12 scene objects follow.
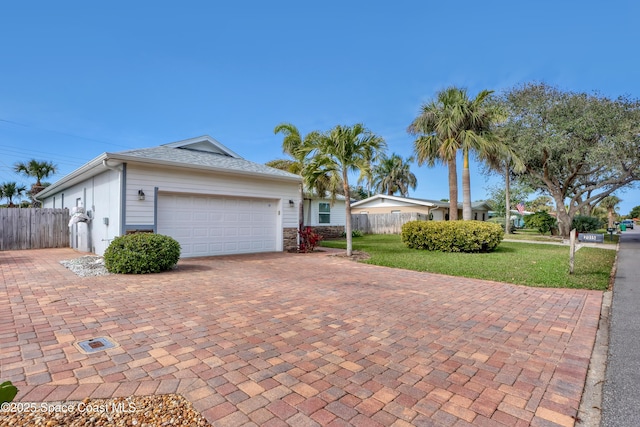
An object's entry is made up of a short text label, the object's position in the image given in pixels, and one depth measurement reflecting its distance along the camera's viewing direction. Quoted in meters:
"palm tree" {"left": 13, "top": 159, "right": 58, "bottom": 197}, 24.91
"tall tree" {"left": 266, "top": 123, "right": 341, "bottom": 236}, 15.65
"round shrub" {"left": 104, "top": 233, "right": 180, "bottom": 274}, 7.20
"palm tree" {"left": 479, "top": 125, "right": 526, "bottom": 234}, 13.68
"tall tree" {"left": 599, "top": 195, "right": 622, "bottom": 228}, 40.25
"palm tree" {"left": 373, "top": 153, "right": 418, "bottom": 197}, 35.97
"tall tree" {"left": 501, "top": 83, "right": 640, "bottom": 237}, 17.03
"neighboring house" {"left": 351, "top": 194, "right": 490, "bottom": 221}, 25.25
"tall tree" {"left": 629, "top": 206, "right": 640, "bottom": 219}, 67.38
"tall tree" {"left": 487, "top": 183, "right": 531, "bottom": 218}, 29.95
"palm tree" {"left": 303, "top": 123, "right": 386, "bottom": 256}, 10.64
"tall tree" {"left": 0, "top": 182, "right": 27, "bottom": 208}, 28.16
